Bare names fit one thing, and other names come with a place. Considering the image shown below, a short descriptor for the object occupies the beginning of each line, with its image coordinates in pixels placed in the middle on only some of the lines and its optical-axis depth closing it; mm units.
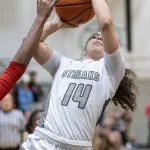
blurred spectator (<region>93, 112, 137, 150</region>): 12328
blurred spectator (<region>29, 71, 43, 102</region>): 14430
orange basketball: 4730
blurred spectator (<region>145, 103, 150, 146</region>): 14945
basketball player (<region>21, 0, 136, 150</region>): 4590
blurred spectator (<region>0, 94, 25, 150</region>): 10523
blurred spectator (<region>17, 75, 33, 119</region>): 13821
